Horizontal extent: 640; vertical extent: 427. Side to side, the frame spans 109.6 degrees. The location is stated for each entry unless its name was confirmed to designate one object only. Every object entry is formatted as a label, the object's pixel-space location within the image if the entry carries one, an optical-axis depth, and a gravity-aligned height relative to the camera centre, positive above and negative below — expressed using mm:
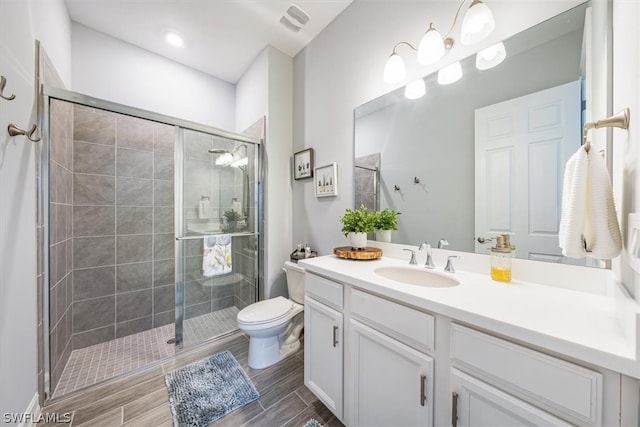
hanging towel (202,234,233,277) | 2066 -404
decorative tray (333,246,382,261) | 1405 -258
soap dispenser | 979 -206
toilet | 1626 -829
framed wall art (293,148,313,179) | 2106 +472
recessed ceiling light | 2057 +1624
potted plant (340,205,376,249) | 1472 -89
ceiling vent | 1768 +1589
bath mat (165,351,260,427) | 1271 -1142
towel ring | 610 +254
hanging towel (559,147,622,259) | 647 +3
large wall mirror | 924 +352
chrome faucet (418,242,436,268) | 1238 -250
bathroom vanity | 521 -420
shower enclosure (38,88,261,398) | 1729 -218
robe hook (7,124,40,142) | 986 +360
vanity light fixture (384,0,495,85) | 1028 +887
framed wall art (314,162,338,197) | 1866 +278
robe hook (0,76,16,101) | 808 +471
